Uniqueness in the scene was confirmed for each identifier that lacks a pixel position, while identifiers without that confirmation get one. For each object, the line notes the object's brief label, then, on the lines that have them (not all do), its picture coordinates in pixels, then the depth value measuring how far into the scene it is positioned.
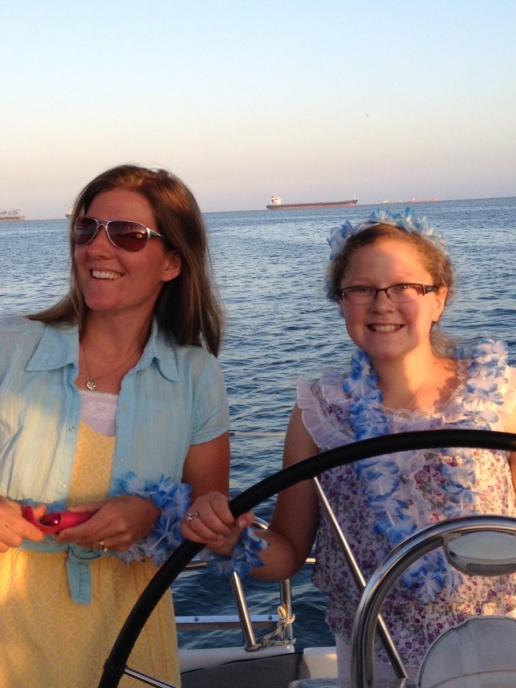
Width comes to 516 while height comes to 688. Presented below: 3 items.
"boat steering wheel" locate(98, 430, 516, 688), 1.23
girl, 1.87
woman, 1.78
